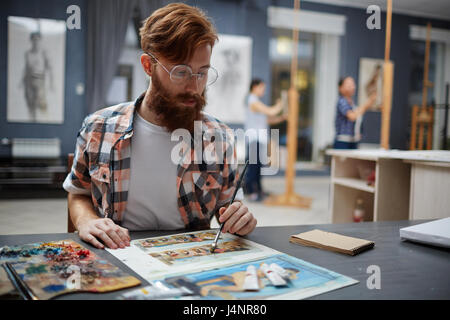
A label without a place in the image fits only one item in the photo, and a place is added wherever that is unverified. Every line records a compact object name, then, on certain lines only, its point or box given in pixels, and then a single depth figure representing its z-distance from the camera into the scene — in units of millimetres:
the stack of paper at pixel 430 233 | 839
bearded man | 1036
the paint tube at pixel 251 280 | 573
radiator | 3604
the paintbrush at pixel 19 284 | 530
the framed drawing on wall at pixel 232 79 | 5750
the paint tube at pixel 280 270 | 631
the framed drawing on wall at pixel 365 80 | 5520
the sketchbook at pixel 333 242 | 791
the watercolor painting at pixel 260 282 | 558
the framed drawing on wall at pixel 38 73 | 2358
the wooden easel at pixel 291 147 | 4090
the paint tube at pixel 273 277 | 594
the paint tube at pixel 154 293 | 536
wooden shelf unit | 2262
